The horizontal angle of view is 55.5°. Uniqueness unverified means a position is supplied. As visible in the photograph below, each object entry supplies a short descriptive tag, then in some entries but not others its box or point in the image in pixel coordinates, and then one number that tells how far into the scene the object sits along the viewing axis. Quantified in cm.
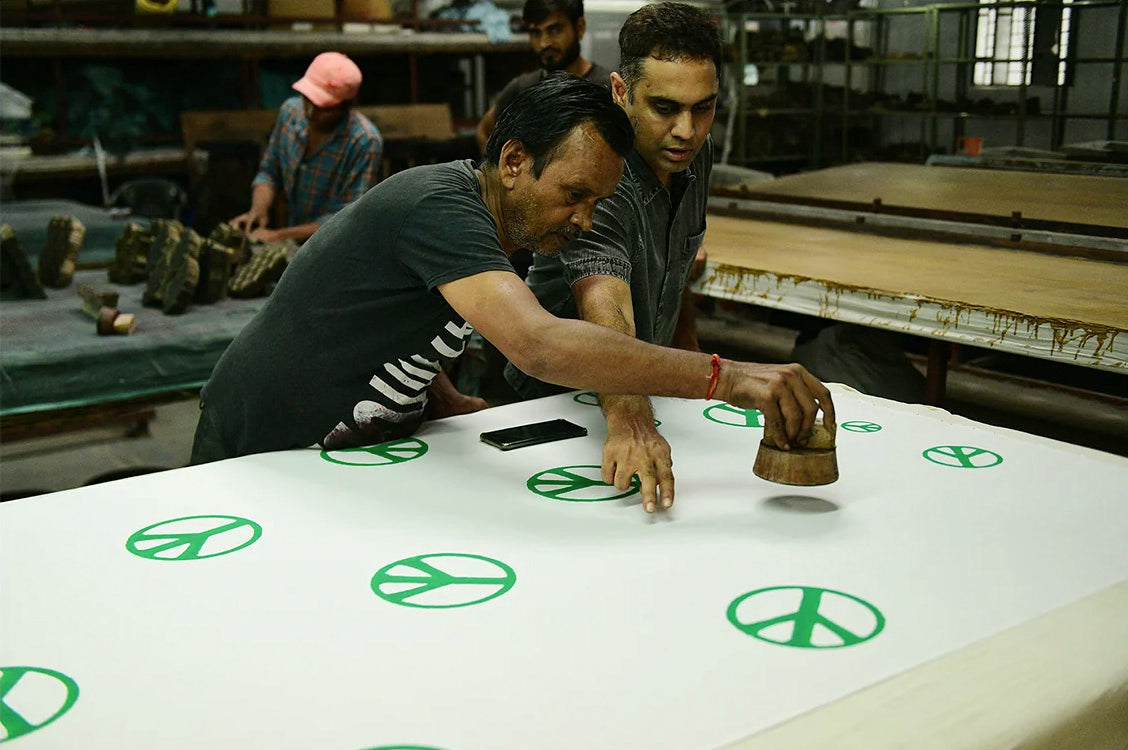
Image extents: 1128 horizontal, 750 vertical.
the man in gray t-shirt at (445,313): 139
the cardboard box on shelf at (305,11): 535
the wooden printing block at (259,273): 328
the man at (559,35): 327
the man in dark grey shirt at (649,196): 172
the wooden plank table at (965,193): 264
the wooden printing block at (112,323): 283
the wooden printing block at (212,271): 321
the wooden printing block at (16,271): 325
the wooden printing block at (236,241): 345
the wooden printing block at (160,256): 318
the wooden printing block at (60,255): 345
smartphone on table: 166
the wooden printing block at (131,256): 345
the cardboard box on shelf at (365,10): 547
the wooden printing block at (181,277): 308
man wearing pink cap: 365
